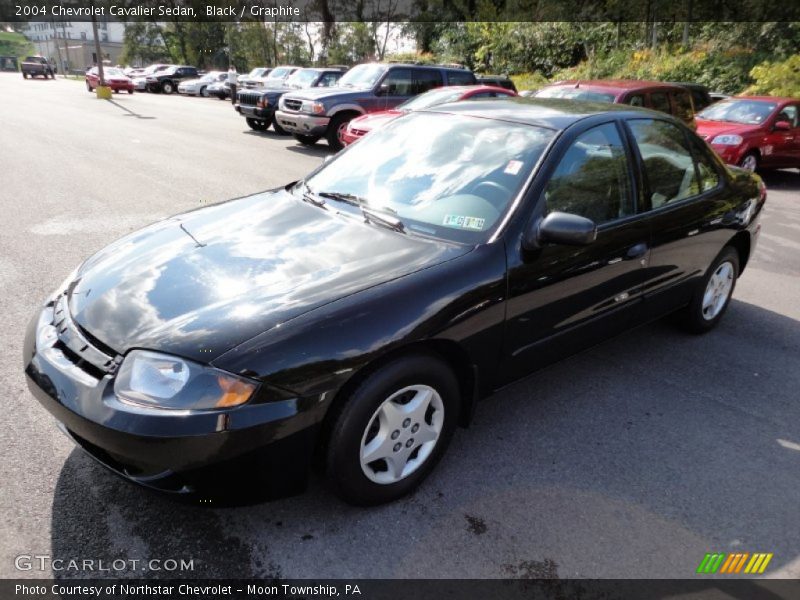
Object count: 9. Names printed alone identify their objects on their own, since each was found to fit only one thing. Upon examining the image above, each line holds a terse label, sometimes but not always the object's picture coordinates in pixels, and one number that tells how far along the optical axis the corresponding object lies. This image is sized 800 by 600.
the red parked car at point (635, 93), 9.48
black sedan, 2.15
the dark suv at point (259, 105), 14.52
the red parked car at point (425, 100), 10.46
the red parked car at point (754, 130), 10.06
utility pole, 25.98
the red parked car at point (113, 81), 31.03
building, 77.19
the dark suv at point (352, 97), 12.05
